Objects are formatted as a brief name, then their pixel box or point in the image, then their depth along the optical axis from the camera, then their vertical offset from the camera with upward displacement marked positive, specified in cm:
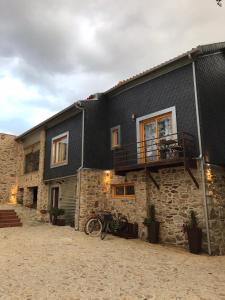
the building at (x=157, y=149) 913 +223
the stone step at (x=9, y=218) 1323 -94
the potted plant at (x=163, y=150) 975 +197
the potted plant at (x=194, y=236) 841 -117
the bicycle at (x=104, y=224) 1079 -98
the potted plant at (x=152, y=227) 976 -102
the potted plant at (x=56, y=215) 1333 -73
